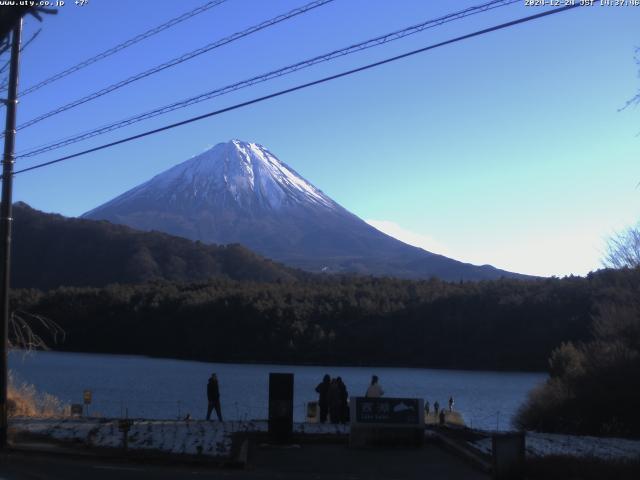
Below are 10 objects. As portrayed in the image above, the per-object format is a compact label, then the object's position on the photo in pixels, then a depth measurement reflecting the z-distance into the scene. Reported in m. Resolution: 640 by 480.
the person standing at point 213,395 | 22.00
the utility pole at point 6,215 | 17.22
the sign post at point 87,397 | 26.54
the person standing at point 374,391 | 18.72
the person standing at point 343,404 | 20.69
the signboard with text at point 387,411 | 16.83
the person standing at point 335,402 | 20.48
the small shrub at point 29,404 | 22.66
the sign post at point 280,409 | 16.94
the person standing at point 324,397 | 20.68
